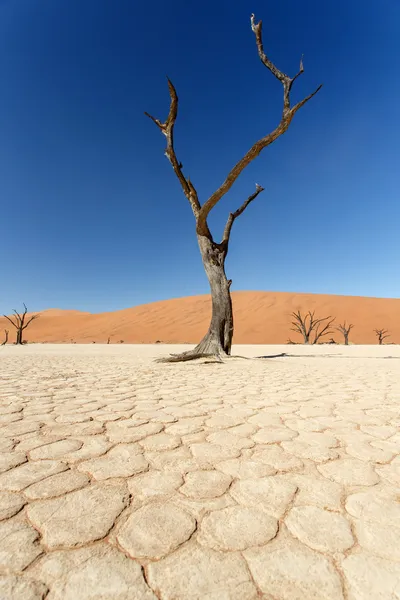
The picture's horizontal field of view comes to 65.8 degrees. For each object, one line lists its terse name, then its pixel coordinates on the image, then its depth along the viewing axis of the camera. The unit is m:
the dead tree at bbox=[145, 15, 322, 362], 6.74
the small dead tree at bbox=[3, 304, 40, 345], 18.58
